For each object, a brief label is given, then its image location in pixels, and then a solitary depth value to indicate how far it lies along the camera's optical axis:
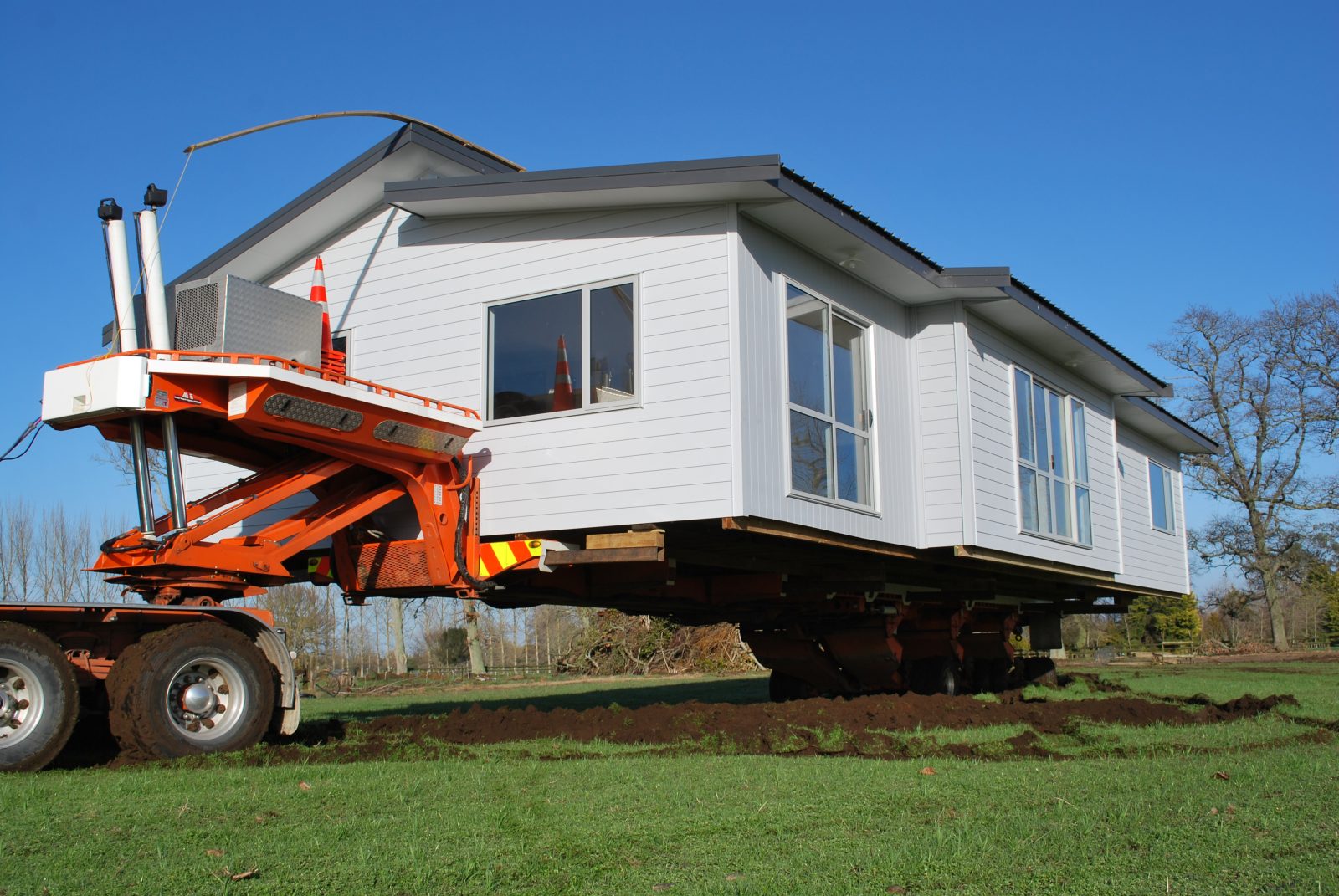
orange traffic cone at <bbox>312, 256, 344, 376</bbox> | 10.98
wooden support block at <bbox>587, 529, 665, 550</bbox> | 9.88
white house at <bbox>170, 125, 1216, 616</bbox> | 10.05
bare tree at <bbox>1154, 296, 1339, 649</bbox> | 42.03
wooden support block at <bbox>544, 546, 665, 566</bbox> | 9.86
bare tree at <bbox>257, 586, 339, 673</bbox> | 32.53
